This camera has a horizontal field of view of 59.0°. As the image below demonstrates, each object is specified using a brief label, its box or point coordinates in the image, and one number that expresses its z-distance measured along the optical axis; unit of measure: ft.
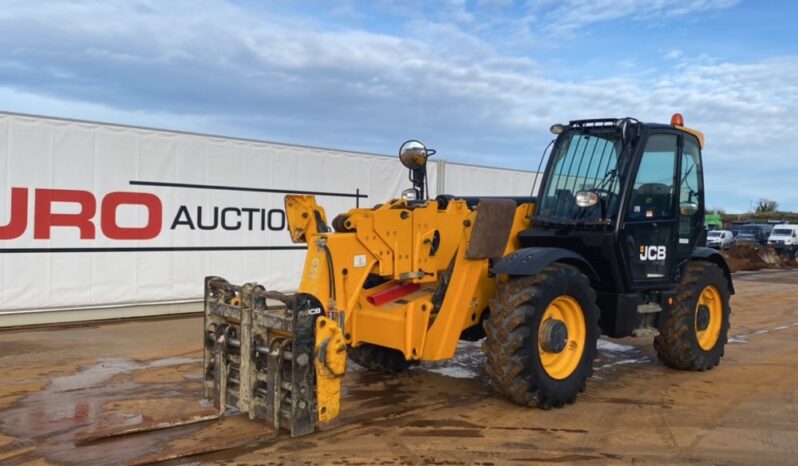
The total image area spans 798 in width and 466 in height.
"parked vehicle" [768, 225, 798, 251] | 109.70
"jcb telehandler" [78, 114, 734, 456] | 16.78
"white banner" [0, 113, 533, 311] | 32.12
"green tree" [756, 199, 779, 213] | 268.62
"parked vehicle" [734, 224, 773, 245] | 127.03
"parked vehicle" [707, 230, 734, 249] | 120.32
